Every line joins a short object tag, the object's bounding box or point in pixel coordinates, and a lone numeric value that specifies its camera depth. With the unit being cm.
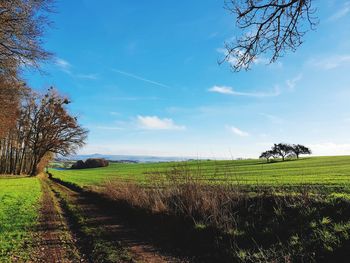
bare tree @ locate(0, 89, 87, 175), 5488
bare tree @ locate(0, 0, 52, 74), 1366
